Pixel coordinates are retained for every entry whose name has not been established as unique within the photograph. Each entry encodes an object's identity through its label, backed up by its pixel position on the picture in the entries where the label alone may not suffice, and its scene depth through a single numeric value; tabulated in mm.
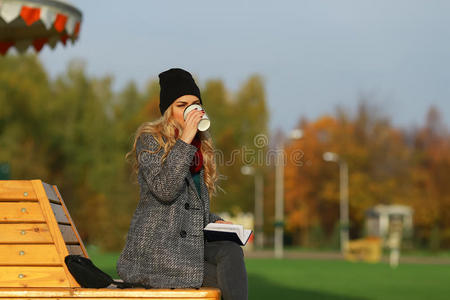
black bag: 8273
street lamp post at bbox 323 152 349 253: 97912
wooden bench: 8164
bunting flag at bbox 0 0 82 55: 15133
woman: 8195
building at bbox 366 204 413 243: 95687
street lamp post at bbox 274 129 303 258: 74550
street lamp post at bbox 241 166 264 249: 114119
